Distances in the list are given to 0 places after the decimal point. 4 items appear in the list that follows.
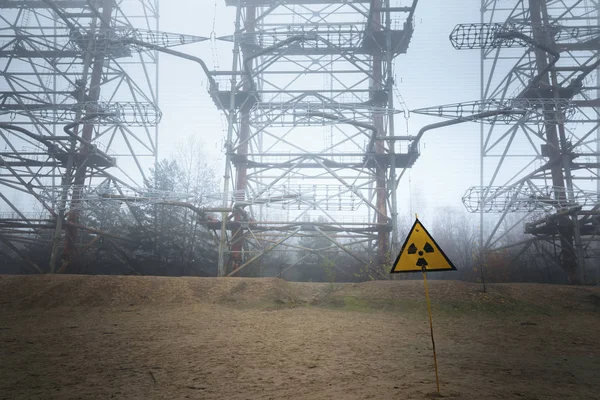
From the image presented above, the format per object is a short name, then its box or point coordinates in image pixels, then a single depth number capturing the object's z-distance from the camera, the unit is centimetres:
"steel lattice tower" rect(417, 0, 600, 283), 1636
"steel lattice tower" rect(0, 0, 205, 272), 1739
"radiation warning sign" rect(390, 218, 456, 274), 410
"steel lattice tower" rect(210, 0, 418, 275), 1645
